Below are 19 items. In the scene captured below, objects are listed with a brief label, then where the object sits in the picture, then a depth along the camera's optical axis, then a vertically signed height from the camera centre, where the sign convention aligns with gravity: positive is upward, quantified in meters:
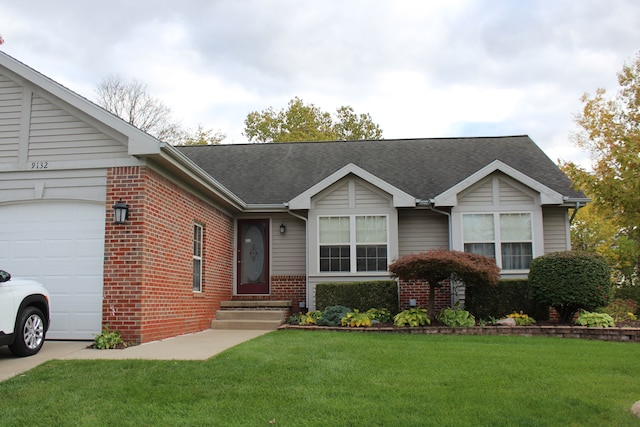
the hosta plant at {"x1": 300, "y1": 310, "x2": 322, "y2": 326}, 11.77 -0.93
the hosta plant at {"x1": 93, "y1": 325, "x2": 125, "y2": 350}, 8.20 -0.97
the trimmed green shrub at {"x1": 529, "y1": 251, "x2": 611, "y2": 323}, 11.19 -0.15
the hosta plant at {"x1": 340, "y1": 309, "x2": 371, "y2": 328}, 11.15 -0.92
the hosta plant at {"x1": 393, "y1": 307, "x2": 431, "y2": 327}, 10.99 -0.89
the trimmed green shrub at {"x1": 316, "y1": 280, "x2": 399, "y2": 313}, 12.39 -0.48
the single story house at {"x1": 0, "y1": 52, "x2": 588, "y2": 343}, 8.87 +1.36
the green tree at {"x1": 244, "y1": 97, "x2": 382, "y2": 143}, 35.91 +10.22
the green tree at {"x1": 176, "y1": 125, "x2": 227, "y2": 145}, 35.44 +9.08
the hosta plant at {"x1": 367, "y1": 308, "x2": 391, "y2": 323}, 11.90 -0.87
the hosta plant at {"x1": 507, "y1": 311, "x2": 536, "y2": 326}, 11.50 -0.95
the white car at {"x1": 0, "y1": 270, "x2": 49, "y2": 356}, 6.96 -0.51
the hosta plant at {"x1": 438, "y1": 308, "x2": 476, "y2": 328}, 11.02 -0.89
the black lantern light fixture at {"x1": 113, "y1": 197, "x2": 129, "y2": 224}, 8.62 +0.99
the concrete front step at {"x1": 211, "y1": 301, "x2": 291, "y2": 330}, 11.88 -0.89
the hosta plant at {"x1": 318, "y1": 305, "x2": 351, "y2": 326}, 11.41 -0.84
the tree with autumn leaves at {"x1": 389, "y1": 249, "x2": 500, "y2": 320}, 10.82 +0.12
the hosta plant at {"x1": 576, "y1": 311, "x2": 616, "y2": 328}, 10.82 -0.93
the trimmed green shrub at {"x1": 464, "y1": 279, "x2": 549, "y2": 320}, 12.17 -0.57
